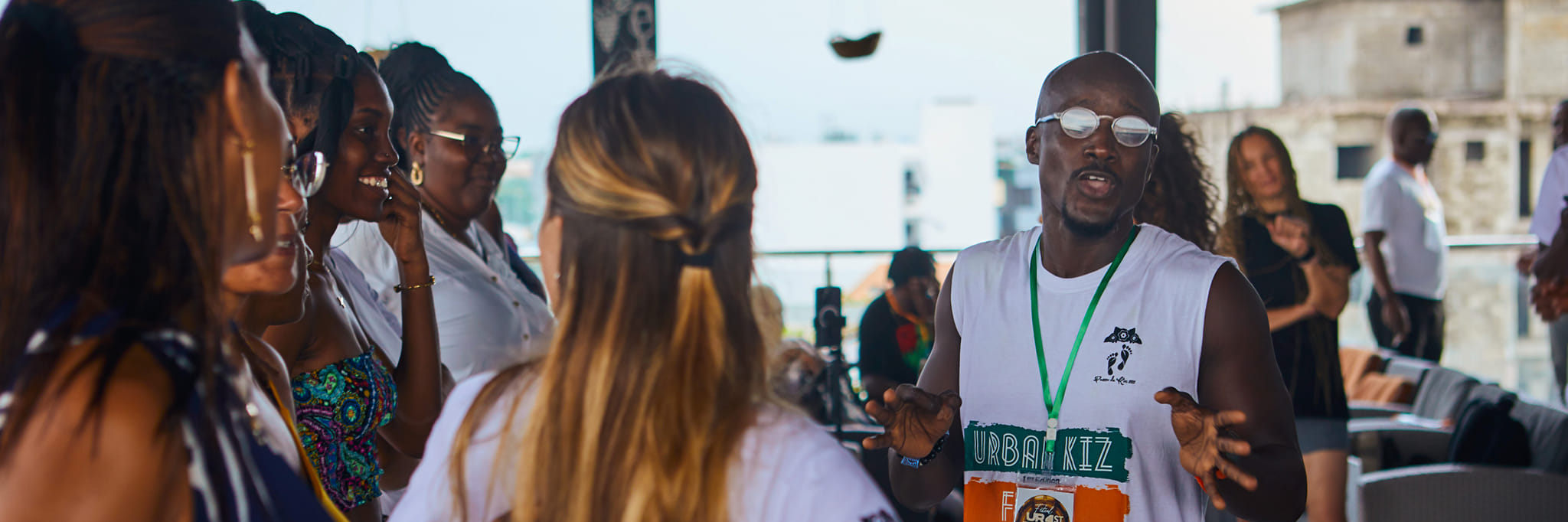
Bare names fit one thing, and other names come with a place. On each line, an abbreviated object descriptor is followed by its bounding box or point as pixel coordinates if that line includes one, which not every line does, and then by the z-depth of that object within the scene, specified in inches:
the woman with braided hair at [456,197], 84.0
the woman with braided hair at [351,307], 60.6
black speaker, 126.5
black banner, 169.5
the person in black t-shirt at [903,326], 149.7
